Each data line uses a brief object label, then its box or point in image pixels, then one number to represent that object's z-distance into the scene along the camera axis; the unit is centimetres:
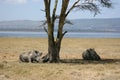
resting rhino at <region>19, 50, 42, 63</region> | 2427
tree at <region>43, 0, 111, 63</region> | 2442
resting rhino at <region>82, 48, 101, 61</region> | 2669
